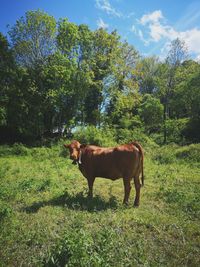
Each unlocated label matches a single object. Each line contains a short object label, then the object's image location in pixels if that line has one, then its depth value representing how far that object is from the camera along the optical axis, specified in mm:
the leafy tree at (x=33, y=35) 21074
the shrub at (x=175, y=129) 24660
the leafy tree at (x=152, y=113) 29135
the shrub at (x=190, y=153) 12909
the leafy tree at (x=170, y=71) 23939
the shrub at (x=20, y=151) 16766
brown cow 6681
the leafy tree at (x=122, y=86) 24078
